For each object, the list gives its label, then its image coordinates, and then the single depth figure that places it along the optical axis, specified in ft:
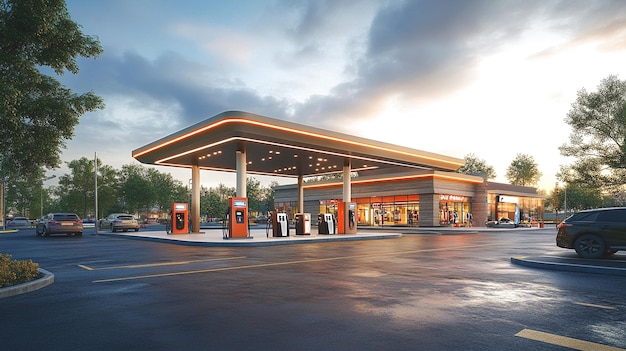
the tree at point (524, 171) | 355.77
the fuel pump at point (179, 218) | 99.55
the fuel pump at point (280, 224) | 81.15
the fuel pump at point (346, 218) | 94.58
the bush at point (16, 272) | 27.40
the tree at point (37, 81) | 29.86
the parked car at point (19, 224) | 181.06
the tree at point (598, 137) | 140.97
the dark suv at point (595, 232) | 41.70
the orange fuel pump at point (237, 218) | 74.49
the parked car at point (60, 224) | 94.32
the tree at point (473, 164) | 336.29
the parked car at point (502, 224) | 151.02
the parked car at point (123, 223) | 113.91
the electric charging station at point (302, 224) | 88.63
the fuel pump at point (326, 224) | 92.94
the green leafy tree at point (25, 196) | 329.72
